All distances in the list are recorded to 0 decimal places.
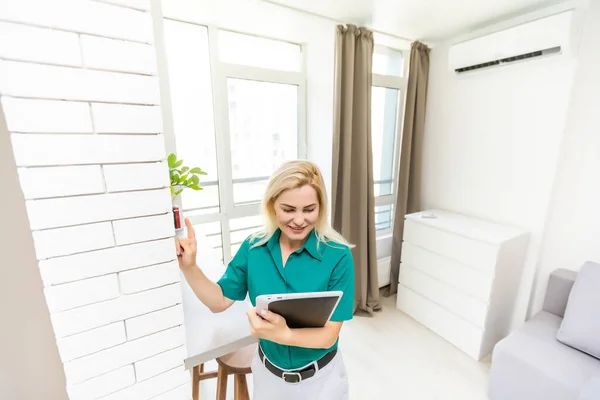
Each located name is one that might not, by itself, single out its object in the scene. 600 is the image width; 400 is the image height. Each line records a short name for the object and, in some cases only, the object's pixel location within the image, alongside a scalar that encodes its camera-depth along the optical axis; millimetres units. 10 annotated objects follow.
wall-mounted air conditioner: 1640
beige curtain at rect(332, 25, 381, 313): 2008
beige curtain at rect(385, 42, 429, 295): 2377
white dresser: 1868
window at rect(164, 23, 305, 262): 1879
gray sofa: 1326
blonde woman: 814
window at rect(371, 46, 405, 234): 2572
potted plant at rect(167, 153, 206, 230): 1273
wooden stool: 1154
